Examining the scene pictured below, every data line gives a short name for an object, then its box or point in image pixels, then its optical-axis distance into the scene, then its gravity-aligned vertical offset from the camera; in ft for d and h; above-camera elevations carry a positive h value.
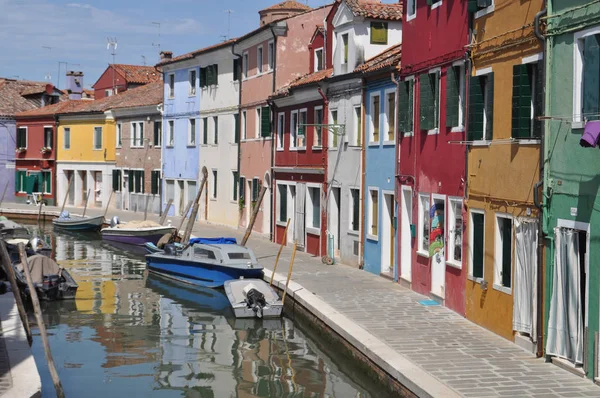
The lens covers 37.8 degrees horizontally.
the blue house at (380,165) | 78.64 +0.02
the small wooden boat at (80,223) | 148.66 -10.27
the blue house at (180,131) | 154.40 +6.01
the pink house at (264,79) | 119.03 +12.09
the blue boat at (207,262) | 84.38 -9.93
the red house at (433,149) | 61.31 +1.24
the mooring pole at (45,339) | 46.96 -9.69
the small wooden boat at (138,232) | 126.62 -10.13
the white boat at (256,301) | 70.59 -11.13
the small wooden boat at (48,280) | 80.02 -10.84
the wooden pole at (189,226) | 111.66 -7.93
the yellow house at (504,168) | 48.88 -0.12
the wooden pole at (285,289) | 72.96 -10.49
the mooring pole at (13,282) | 52.43 -7.14
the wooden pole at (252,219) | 99.73 -6.24
